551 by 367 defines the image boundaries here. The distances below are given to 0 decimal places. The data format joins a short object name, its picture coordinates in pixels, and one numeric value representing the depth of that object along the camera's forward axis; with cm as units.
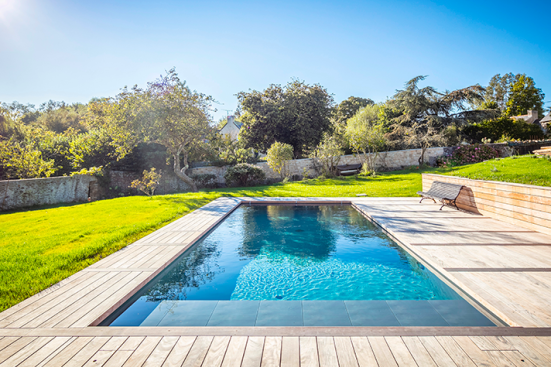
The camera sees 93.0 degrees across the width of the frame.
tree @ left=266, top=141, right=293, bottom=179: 1703
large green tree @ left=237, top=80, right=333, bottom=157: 2044
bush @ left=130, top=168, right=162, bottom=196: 1216
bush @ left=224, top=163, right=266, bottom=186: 1711
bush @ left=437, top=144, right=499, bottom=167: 1731
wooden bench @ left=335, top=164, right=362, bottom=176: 1900
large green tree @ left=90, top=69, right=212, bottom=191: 1303
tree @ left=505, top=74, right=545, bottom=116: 3784
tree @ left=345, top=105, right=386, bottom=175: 1712
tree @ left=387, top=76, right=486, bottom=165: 2002
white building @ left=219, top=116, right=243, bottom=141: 3303
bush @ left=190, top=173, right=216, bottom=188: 1811
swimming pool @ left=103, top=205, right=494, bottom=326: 293
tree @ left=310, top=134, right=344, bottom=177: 1744
